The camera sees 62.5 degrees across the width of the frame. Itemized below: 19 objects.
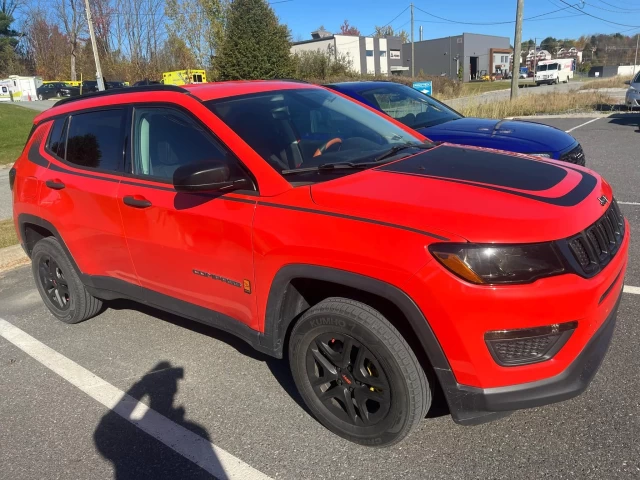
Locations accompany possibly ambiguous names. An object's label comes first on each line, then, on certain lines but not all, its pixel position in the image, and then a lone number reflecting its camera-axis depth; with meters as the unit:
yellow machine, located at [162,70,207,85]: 32.12
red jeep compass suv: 2.18
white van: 56.50
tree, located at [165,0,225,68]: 31.56
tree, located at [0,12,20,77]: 59.91
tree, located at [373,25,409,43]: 81.12
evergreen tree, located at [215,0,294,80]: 27.97
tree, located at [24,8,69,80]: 63.03
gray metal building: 79.38
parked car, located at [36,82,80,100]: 48.03
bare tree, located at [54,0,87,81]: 51.62
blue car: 5.25
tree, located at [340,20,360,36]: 96.12
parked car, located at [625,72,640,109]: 17.64
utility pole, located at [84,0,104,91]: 24.60
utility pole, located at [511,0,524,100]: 19.83
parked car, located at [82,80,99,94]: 44.19
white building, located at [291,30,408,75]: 62.59
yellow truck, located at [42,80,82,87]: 51.47
